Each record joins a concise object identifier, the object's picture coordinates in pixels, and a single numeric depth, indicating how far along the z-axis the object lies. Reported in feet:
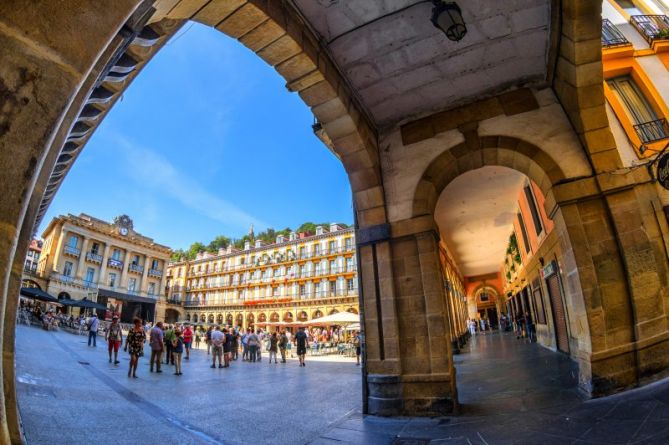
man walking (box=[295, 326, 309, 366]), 43.91
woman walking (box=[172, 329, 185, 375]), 30.73
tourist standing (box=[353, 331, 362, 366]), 42.62
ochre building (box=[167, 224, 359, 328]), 148.97
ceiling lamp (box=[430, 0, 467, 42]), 12.37
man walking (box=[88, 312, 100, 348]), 50.15
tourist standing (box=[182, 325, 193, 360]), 47.37
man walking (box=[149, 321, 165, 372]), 31.04
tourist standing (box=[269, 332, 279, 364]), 49.61
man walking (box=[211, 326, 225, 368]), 39.85
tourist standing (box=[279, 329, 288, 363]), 49.60
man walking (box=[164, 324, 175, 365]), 34.87
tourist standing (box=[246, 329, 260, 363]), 50.14
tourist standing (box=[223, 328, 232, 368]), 41.37
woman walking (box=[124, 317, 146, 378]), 26.73
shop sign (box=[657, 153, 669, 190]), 16.99
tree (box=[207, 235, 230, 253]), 261.15
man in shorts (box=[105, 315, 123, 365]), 33.88
